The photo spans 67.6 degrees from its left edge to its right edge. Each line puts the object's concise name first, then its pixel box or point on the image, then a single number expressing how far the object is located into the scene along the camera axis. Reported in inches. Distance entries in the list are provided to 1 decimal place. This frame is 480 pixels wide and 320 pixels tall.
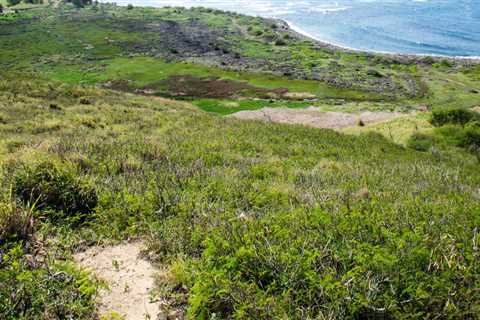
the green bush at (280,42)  4302.4
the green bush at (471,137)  1033.7
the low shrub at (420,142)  1018.1
